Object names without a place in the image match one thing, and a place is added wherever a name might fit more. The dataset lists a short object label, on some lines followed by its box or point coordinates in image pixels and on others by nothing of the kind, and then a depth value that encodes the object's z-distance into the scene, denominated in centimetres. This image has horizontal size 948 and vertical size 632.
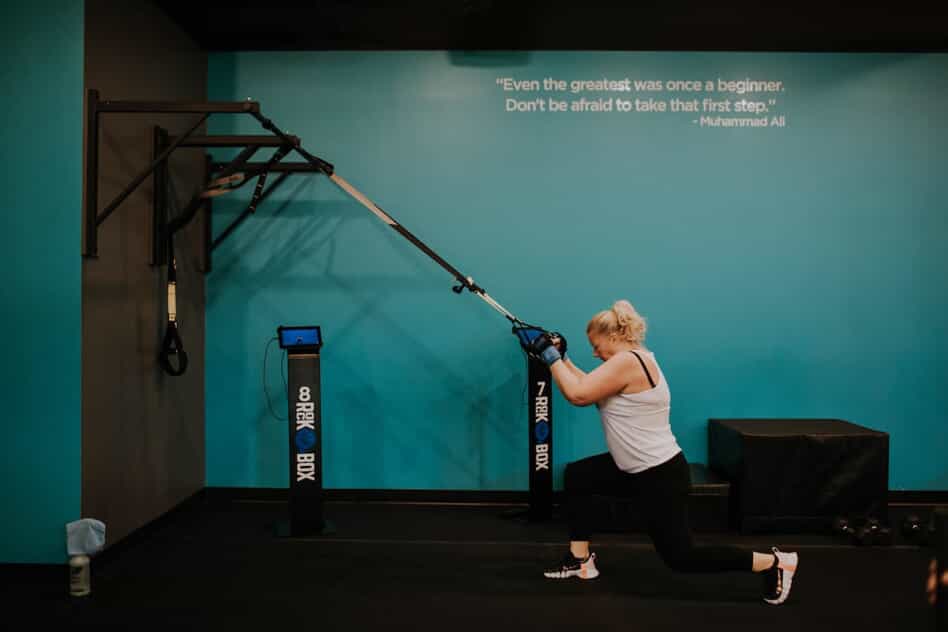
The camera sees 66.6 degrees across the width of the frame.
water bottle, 310
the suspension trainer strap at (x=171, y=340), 401
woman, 294
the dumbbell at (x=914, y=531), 384
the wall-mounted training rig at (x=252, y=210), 377
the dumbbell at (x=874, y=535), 378
